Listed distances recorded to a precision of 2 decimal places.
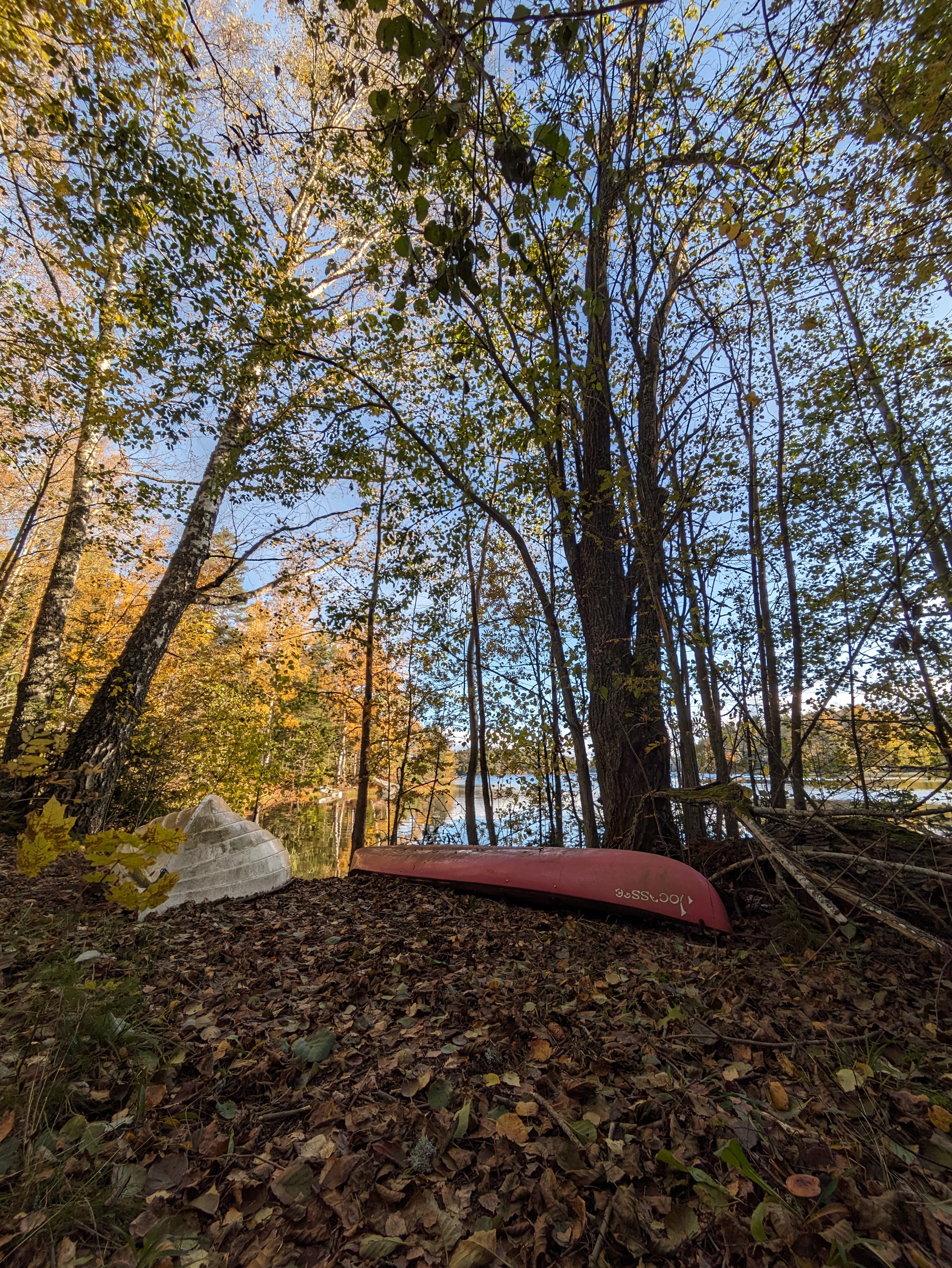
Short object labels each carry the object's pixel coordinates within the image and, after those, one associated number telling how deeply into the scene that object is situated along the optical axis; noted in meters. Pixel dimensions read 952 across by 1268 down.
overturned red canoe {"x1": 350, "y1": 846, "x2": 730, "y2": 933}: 3.11
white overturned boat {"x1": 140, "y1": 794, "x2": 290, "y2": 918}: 3.76
